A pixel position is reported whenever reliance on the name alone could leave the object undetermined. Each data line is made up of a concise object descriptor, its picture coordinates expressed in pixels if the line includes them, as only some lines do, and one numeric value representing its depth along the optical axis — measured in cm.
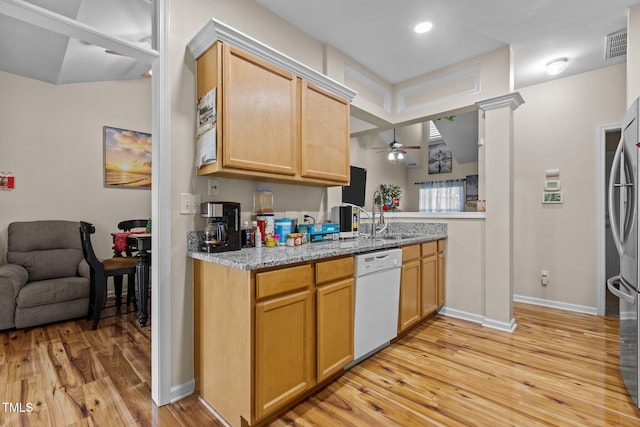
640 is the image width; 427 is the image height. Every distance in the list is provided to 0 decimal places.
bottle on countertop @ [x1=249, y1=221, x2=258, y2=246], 214
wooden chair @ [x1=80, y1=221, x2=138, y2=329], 299
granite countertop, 153
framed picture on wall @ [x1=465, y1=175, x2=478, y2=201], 594
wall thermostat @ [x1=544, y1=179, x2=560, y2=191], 354
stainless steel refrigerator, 175
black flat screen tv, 430
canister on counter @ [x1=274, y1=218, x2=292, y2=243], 230
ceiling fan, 507
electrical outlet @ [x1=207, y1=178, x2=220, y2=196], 200
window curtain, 616
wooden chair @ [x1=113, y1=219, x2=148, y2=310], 344
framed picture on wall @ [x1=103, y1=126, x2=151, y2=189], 409
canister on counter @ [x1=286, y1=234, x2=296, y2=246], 224
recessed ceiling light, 259
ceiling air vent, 270
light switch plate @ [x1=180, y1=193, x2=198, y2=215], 186
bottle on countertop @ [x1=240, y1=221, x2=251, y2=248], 212
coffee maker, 184
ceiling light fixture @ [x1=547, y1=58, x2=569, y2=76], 315
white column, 289
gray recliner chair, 286
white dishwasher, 213
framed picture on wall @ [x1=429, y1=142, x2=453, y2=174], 634
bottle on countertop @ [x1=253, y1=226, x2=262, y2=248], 212
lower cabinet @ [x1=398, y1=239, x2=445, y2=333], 262
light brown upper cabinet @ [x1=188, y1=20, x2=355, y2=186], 176
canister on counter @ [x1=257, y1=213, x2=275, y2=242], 218
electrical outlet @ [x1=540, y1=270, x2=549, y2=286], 361
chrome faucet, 297
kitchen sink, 326
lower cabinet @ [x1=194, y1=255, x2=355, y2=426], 148
